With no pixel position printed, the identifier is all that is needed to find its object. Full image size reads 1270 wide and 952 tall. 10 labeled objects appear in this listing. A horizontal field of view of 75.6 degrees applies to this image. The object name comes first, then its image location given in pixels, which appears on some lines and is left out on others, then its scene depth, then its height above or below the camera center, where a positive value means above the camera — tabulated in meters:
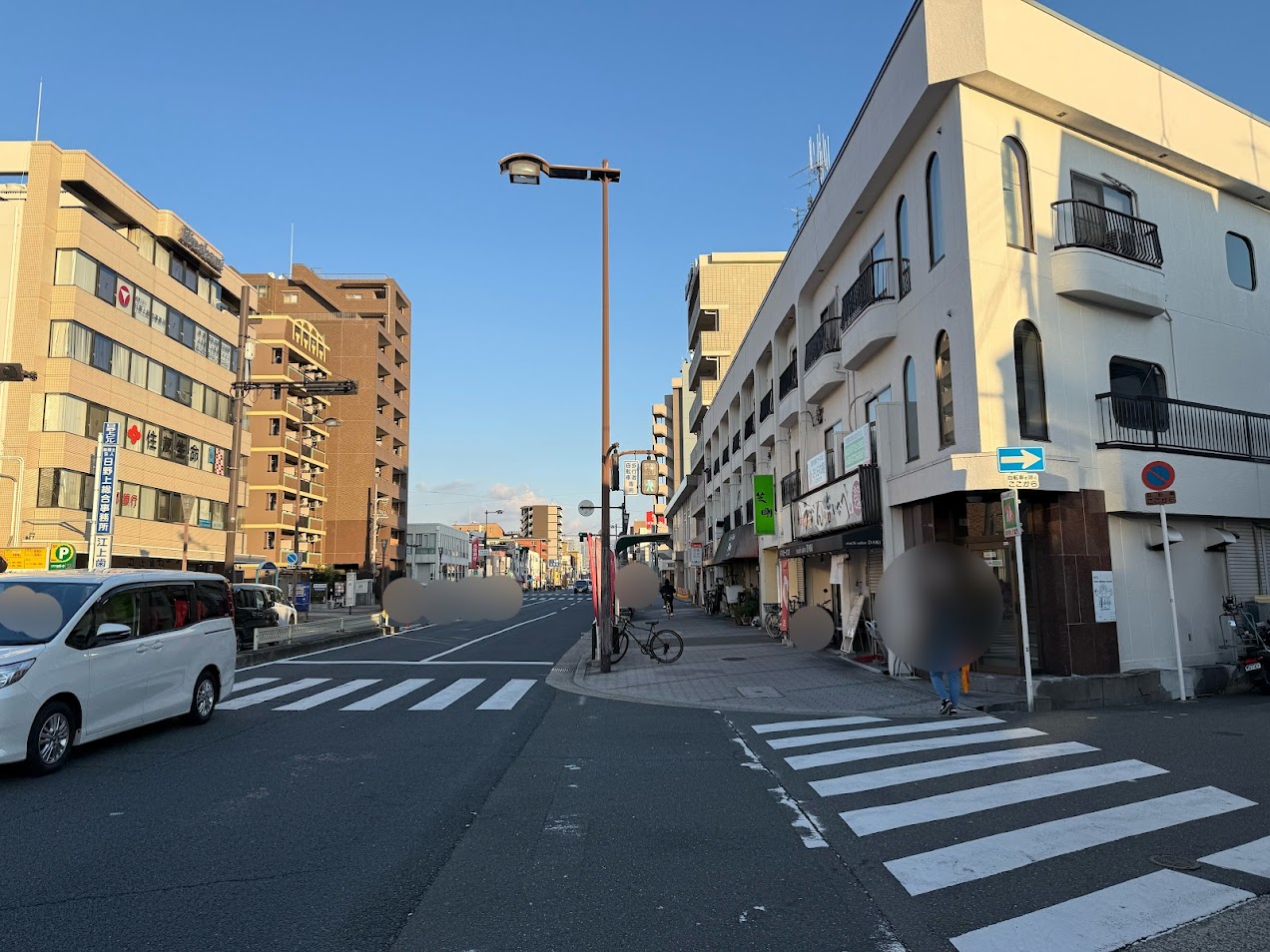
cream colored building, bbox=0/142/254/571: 35.22 +10.60
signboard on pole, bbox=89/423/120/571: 24.67 +2.45
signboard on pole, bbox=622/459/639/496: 46.25 +5.80
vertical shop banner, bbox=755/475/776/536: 27.09 +2.28
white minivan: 7.30 -0.78
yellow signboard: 25.81 +0.66
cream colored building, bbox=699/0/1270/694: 12.66 +4.33
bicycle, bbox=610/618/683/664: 18.58 -1.61
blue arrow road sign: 11.09 +1.53
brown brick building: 78.56 +15.85
